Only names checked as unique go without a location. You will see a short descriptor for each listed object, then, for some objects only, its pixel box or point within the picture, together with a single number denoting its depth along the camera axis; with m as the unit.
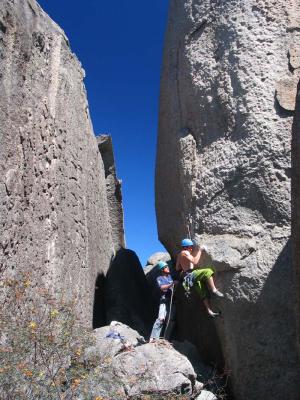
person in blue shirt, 5.57
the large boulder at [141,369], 4.30
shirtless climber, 5.45
